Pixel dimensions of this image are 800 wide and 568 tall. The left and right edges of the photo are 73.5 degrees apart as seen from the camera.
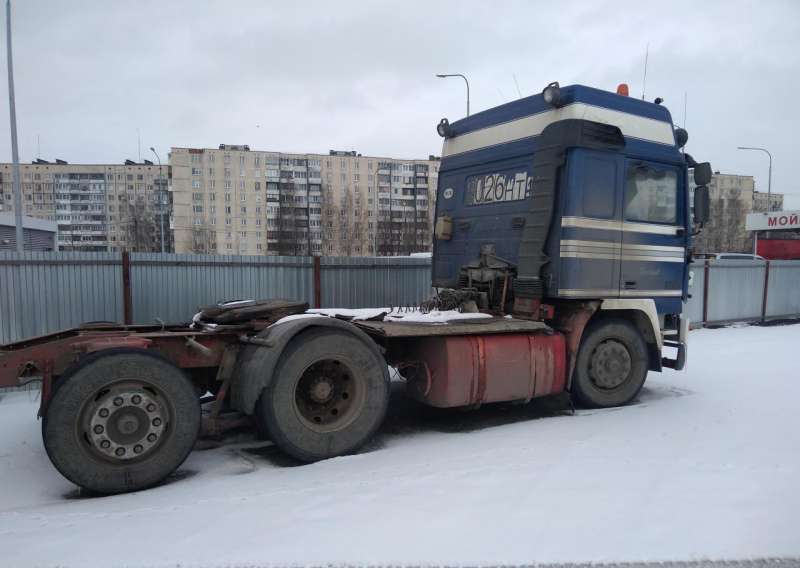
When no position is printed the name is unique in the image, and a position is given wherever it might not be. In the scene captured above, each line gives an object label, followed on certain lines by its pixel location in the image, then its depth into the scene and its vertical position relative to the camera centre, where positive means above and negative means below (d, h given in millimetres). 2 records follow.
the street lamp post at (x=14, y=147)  13358 +2604
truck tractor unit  4000 -742
